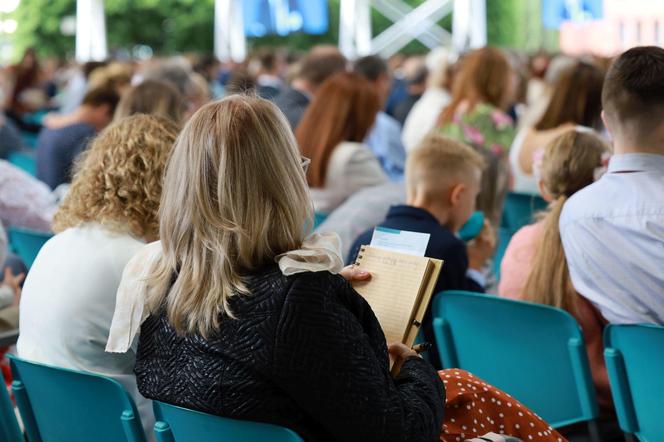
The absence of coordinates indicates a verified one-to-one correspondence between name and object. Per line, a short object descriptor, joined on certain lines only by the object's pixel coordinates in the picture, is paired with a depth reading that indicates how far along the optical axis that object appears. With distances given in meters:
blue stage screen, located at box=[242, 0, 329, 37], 13.62
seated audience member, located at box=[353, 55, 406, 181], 6.32
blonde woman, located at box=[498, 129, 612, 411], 2.60
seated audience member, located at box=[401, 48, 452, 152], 6.73
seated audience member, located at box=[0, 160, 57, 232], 3.95
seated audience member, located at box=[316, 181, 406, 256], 3.48
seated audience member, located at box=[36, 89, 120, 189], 5.09
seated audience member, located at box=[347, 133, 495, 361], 2.84
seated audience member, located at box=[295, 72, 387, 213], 4.56
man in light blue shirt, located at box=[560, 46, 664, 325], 2.35
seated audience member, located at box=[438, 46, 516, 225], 5.49
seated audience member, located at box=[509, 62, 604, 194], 4.72
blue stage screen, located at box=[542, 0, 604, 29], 10.73
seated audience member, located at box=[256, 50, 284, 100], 10.38
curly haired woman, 2.27
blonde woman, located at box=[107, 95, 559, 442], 1.62
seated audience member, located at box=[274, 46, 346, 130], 6.26
